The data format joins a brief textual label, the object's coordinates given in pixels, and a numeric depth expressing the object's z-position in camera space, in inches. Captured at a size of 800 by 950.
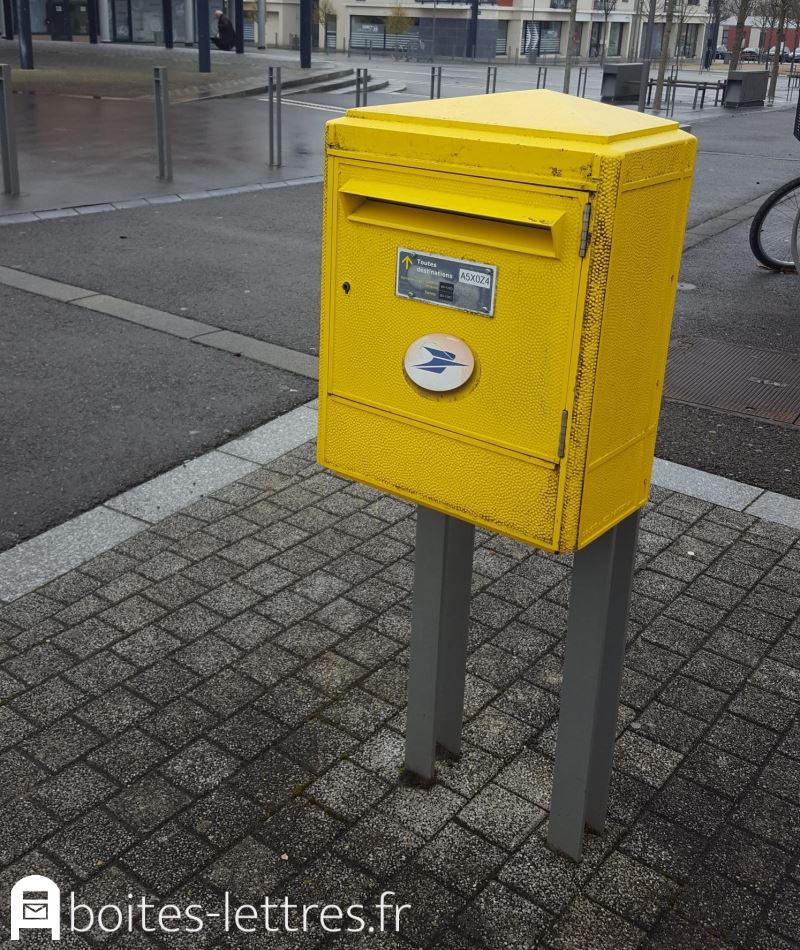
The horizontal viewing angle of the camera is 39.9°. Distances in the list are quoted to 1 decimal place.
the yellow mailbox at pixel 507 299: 89.0
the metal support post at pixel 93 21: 1691.7
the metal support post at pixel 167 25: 1592.0
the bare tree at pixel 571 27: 948.9
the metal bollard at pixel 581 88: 1170.8
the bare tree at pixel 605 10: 2620.6
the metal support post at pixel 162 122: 493.0
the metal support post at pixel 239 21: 1581.0
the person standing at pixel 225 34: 1611.7
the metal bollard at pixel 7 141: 438.3
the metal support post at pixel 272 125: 564.7
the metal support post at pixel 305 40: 1231.5
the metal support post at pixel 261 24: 1951.3
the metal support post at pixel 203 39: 1181.7
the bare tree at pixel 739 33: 1247.5
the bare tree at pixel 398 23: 2637.8
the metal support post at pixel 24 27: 1100.5
